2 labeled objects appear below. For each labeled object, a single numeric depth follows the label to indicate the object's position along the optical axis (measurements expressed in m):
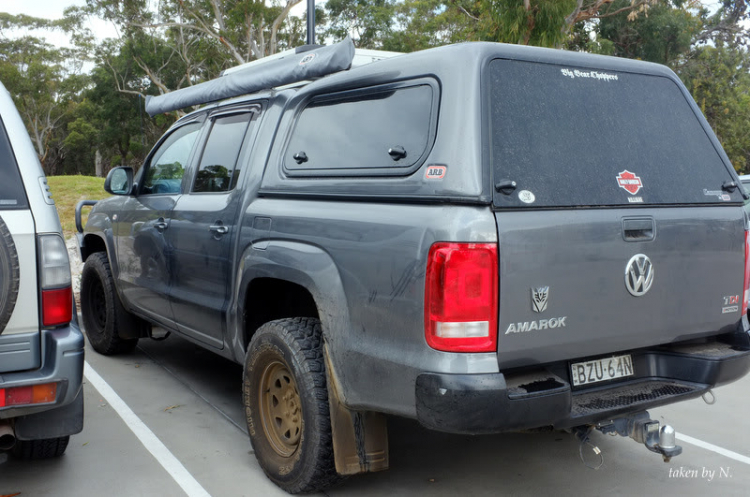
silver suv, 3.20
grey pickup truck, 2.89
